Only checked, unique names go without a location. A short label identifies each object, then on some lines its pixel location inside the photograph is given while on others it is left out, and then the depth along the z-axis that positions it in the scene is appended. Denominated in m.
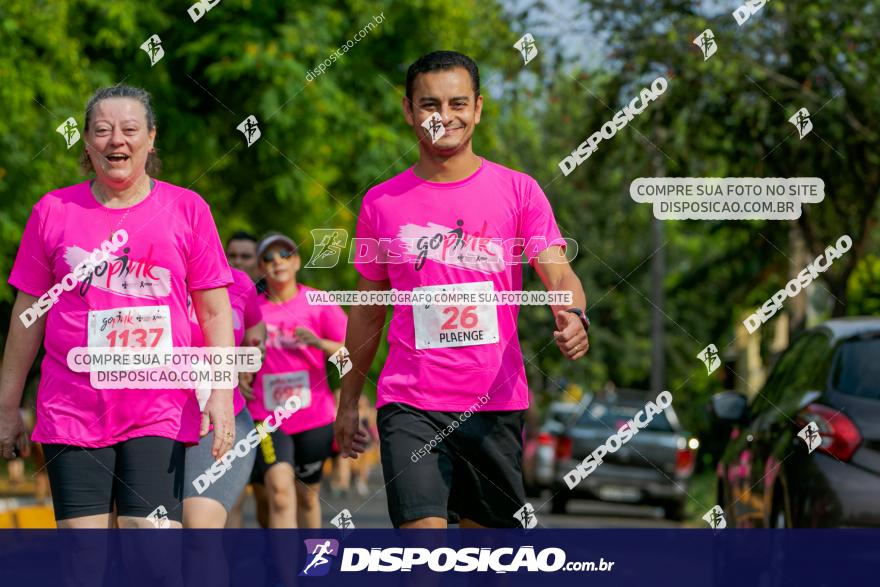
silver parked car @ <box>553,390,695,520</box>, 40.71
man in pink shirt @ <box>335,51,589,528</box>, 10.69
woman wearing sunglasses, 17.13
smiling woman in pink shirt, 10.47
